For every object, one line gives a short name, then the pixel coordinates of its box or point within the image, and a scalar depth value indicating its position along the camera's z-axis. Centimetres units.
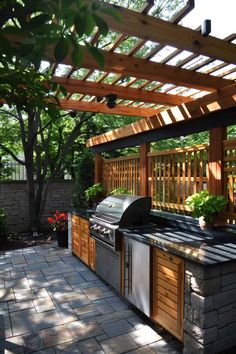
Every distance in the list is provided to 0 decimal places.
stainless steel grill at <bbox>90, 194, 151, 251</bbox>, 365
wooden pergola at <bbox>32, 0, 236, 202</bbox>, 237
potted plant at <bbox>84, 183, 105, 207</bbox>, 601
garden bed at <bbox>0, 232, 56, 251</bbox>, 641
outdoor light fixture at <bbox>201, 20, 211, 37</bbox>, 240
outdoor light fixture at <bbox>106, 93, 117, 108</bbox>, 406
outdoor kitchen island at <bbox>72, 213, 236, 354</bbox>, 231
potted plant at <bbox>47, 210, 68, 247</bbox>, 630
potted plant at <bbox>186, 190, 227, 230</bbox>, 303
